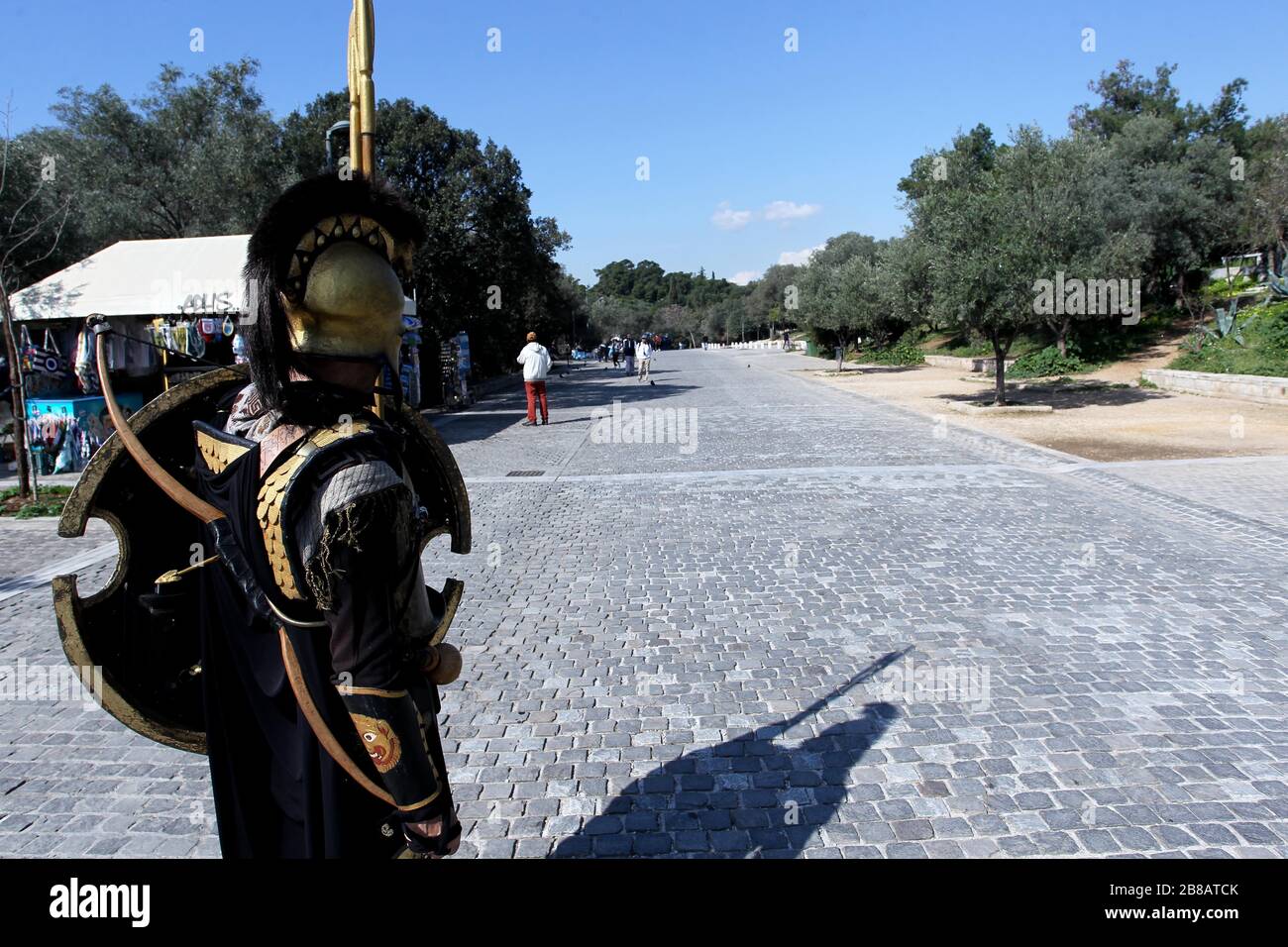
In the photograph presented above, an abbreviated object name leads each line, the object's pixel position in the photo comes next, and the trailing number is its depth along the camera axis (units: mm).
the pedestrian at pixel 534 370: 17672
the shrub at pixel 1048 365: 24594
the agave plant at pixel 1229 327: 23141
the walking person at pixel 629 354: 40609
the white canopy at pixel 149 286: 12516
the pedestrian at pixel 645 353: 32844
